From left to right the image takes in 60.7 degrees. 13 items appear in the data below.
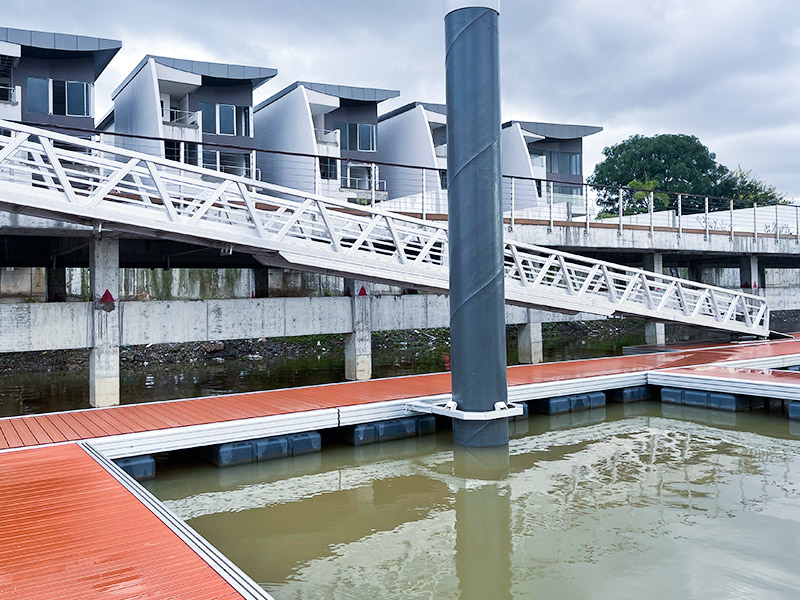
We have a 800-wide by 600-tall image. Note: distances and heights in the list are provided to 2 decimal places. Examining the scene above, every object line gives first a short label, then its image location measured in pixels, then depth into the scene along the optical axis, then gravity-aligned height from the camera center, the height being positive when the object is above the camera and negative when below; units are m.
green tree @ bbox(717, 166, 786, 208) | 54.17 +10.99
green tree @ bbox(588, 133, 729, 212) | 62.00 +14.21
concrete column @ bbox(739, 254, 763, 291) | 22.91 +1.43
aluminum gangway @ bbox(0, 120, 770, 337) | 9.37 +1.63
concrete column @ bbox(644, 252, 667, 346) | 19.64 -0.26
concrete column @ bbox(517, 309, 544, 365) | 17.27 -0.46
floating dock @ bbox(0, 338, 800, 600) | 4.50 -1.41
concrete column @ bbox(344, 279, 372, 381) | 15.01 -0.29
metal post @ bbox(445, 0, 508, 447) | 9.45 +1.71
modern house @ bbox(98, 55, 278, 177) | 25.53 +9.24
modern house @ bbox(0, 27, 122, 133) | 23.41 +9.37
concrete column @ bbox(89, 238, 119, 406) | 12.02 +0.12
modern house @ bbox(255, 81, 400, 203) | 28.53 +9.07
